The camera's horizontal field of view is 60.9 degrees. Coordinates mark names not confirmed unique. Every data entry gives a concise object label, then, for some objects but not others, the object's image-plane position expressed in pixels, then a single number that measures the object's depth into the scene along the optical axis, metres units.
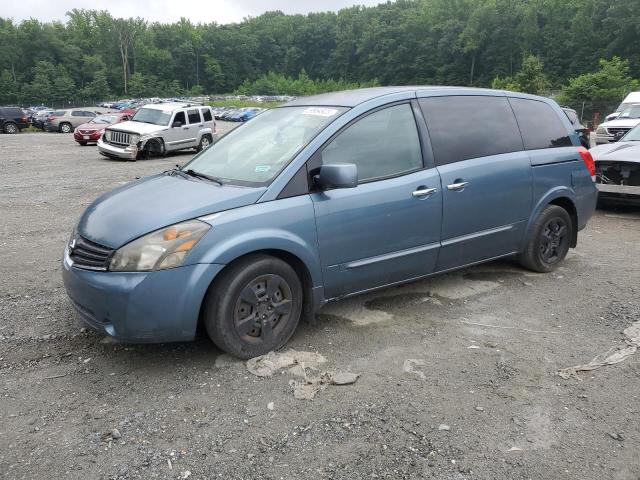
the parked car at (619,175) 7.77
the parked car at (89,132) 23.15
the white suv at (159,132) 17.23
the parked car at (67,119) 33.22
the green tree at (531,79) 51.91
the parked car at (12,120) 31.09
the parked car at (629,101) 19.28
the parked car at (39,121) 35.74
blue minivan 3.33
